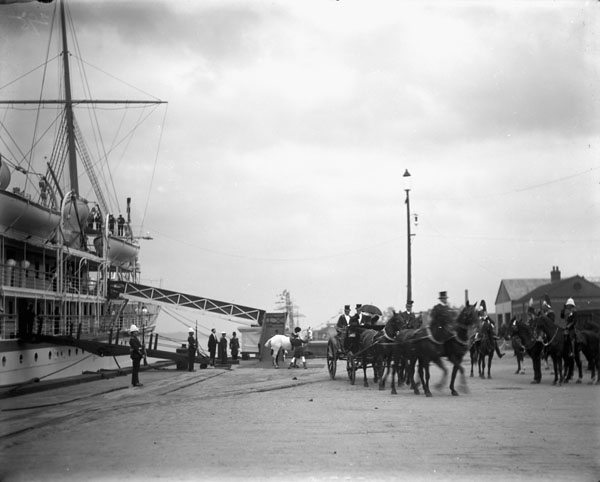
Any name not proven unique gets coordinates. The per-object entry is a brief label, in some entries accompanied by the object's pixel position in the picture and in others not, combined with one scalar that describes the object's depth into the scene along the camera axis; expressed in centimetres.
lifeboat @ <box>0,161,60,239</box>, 2420
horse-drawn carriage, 2073
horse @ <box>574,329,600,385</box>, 2084
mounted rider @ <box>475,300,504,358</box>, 2295
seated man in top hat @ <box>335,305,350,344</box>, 2248
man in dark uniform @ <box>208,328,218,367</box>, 3685
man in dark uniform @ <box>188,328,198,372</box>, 3170
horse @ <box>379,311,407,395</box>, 1895
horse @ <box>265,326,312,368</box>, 3378
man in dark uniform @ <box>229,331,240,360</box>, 4057
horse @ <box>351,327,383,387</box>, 1998
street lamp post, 1767
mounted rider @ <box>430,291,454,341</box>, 1630
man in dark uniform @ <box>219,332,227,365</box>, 3716
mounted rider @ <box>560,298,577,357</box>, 2036
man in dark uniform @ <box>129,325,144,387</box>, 2206
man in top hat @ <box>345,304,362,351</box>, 2166
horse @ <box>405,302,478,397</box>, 1612
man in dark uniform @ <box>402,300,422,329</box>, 1984
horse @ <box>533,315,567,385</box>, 2030
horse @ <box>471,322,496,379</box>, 2327
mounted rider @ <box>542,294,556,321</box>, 2084
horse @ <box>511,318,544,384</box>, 2050
